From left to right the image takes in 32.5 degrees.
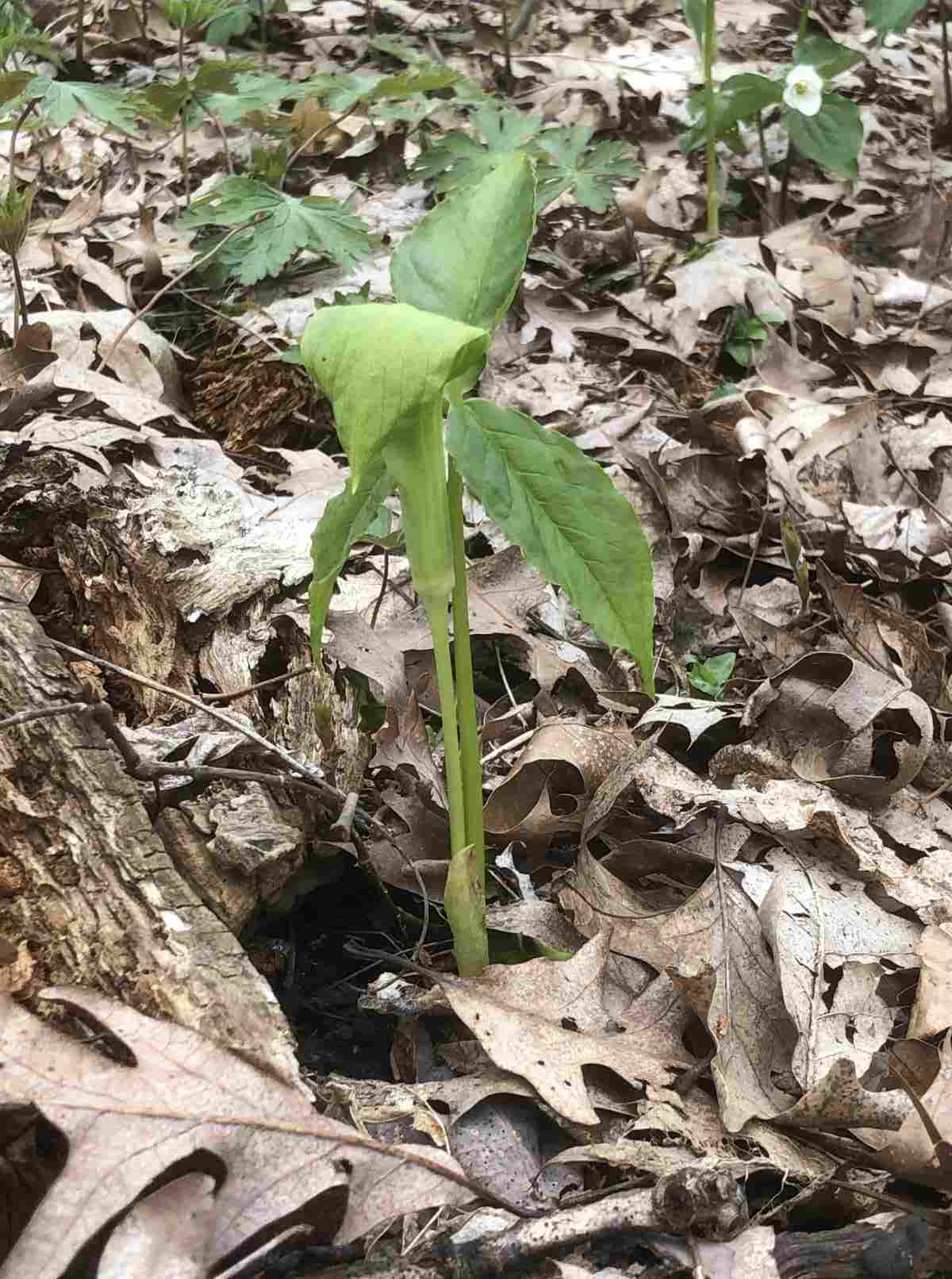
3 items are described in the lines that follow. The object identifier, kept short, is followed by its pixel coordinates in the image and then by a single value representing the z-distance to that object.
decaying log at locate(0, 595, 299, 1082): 0.45
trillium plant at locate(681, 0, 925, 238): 1.05
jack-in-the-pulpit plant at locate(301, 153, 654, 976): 0.44
